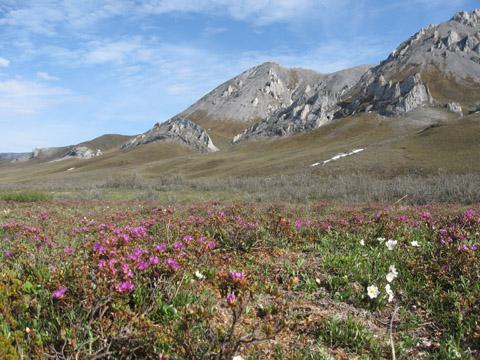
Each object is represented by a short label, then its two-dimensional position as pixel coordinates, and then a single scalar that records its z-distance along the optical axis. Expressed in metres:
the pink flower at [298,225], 8.59
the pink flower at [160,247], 4.80
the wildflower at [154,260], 4.54
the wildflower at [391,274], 4.75
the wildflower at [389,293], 4.67
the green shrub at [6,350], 2.81
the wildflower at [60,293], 3.83
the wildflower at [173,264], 4.49
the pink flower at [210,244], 5.53
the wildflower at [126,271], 4.19
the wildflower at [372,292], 4.77
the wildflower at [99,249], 4.86
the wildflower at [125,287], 3.98
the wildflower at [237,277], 3.69
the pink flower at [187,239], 5.95
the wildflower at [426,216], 9.00
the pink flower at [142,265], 4.45
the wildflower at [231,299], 3.20
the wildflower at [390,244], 5.70
